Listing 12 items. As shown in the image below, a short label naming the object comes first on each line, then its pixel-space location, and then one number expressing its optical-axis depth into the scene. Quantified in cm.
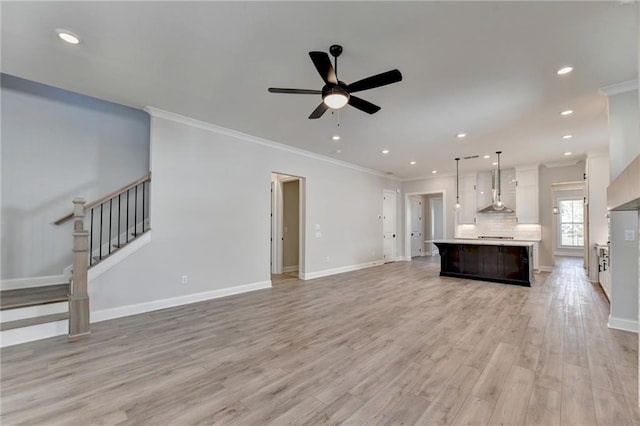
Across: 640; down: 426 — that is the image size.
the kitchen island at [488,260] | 593
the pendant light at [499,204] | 723
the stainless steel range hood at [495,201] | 755
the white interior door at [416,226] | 1073
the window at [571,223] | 1110
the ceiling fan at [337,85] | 238
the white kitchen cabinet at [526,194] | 775
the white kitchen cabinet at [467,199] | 874
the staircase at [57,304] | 310
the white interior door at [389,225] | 925
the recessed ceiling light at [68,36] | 254
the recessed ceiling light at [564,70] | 306
